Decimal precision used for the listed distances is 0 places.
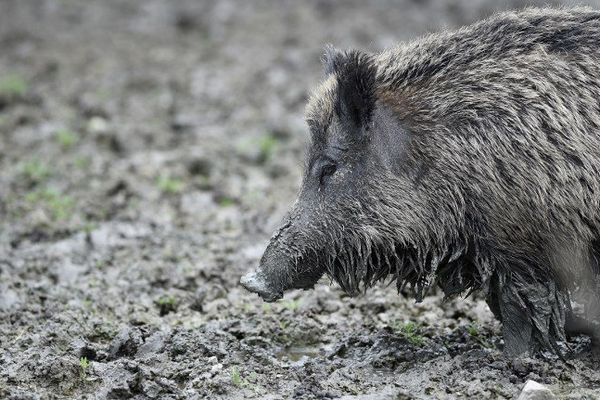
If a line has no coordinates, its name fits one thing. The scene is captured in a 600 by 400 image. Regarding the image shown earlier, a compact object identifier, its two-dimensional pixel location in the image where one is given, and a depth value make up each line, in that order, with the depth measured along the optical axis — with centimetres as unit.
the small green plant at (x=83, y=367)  1167
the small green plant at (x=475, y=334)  1305
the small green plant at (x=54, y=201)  1857
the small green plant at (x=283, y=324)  1368
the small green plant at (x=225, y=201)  1939
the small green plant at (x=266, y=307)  1436
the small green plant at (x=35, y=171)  2019
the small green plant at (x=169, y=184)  1981
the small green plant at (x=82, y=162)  2095
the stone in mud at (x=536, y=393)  1069
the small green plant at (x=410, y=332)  1309
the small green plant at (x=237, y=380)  1161
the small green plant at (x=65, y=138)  2212
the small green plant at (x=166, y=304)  1455
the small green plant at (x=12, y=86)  2470
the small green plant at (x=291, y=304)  1436
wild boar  1184
